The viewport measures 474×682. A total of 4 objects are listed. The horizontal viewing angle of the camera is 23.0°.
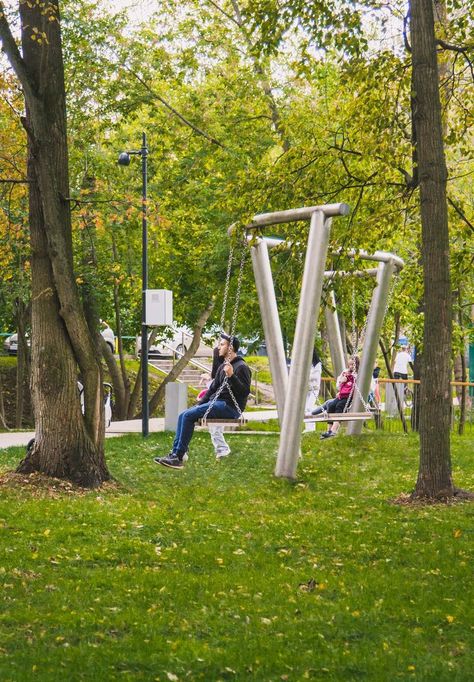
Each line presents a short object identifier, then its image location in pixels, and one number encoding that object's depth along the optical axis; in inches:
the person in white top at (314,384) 861.6
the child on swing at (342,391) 763.5
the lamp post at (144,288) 863.7
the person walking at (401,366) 1326.3
